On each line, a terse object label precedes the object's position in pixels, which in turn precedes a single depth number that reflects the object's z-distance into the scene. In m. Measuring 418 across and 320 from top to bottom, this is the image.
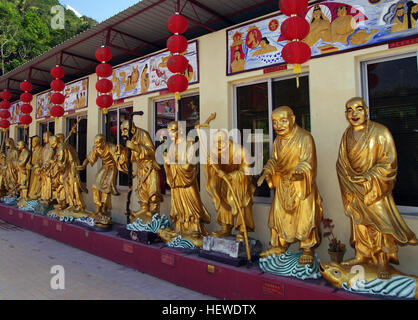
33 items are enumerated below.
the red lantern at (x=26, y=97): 7.71
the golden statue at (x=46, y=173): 7.11
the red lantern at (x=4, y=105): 8.48
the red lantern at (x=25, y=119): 7.63
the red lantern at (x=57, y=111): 6.53
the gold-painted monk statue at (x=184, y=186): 4.32
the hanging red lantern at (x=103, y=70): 5.25
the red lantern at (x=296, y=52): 3.12
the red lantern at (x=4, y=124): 8.55
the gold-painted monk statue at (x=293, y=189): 3.15
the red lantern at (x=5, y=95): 8.20
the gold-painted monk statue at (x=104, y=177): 5.65
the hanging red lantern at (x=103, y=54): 5.12
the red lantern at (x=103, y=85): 5.29
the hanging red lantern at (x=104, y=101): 5.41
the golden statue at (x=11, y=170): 8.77
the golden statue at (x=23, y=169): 8.19
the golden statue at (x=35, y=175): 8.09
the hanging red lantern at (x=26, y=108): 7.68
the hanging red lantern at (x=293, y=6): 3.06
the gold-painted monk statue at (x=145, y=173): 4.96
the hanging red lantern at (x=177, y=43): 4.04
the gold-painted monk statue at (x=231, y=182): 3.80
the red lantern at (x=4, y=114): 8.45
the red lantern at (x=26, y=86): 7.58
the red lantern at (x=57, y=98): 6.47
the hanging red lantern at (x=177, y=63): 4.05
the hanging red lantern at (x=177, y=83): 4.13
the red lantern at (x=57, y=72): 6.29
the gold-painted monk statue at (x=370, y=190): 2.67
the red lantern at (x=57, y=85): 6.38
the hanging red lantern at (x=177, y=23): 3.99
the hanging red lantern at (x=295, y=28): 3.09
